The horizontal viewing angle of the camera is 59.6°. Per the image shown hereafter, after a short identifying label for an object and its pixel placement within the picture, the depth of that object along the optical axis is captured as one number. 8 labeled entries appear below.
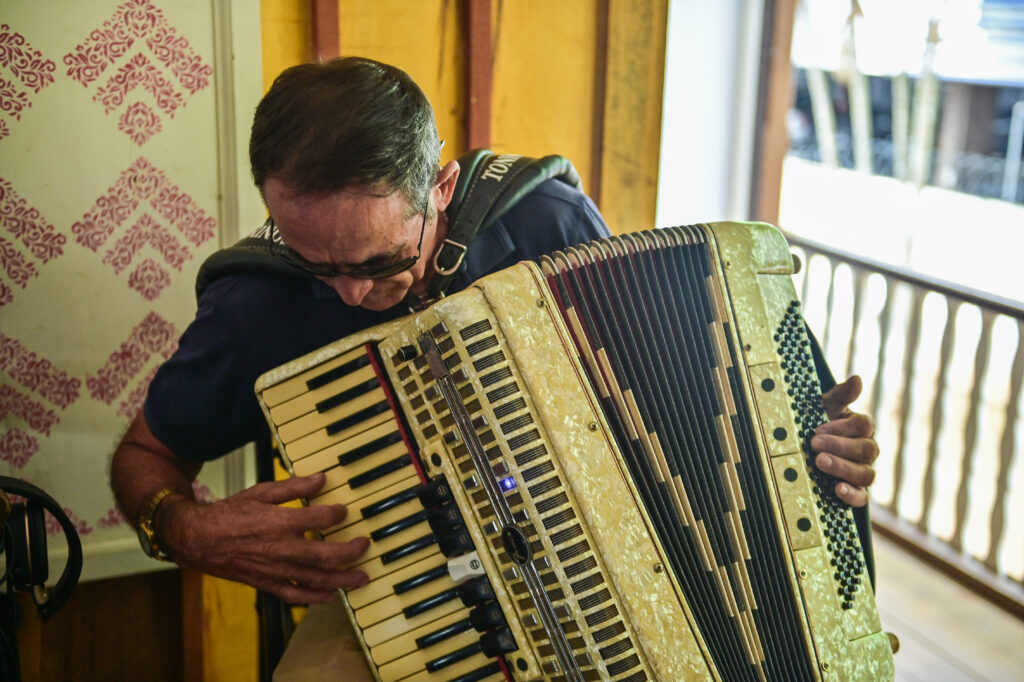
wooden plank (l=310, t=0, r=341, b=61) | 1.88
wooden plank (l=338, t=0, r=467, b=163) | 1.96
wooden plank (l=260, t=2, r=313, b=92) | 1.88
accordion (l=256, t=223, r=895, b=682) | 1.09
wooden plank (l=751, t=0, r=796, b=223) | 2.83
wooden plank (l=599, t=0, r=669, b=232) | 2.28
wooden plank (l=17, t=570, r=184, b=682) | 1.99
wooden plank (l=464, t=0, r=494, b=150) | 2.05
